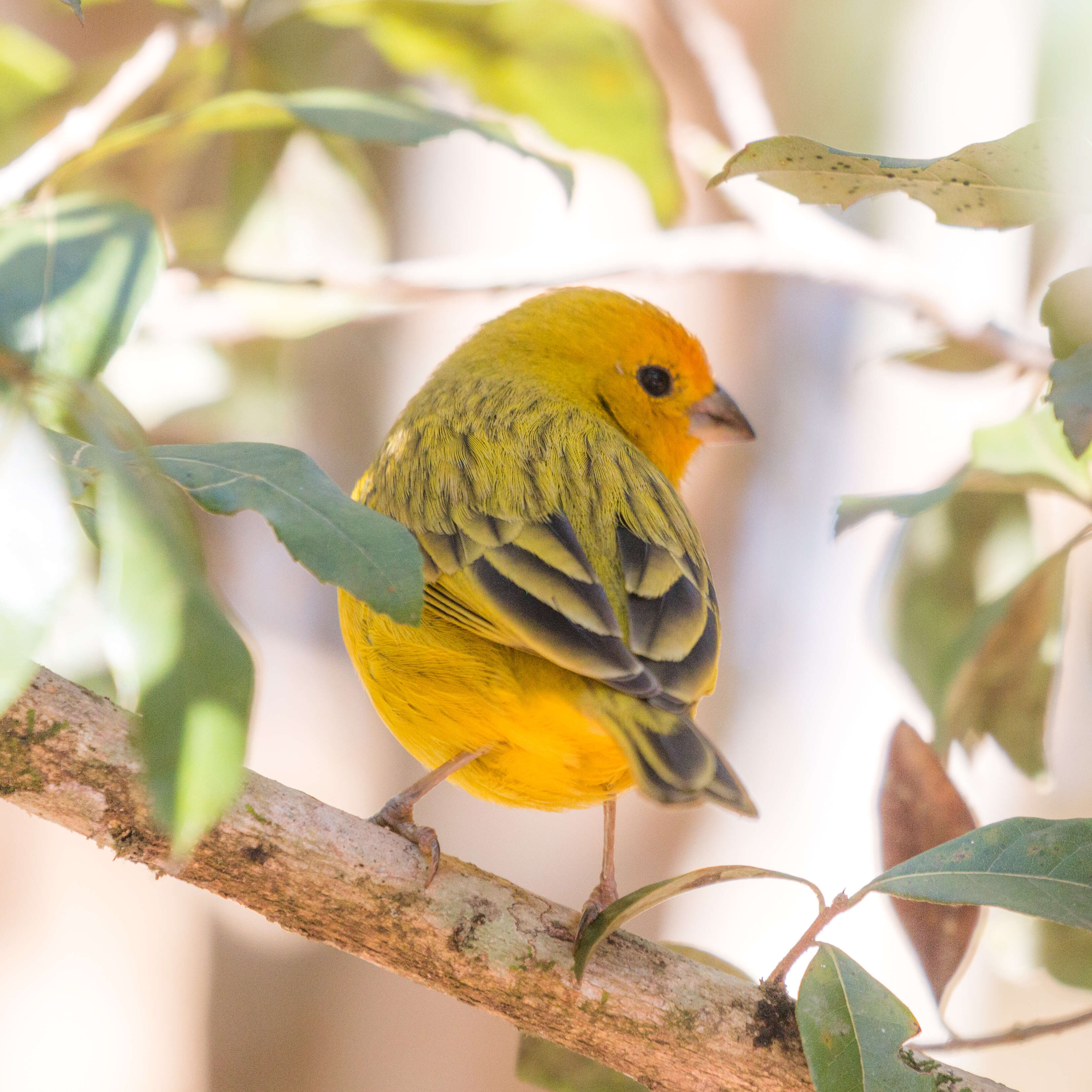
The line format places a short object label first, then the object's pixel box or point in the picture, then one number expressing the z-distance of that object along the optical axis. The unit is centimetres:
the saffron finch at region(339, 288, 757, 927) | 393
